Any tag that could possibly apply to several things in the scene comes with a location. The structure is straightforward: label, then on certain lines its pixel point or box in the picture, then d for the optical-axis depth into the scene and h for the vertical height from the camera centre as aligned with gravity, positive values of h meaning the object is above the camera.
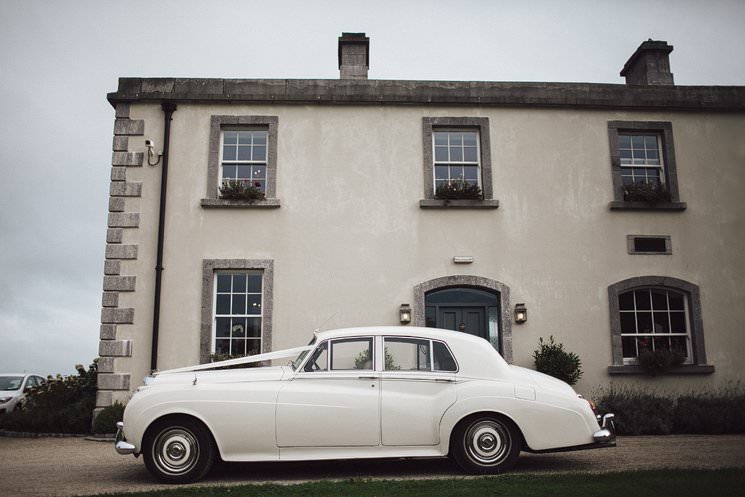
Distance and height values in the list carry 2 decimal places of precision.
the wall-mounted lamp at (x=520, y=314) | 12.15 +1.17
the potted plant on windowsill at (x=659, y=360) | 12.03 +0.31
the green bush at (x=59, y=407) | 11.88 -0.47
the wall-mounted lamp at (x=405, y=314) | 11.96 +1.17
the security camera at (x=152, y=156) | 12.66 +4.22
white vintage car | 6.96 -0.40
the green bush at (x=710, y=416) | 10.87 -0.63
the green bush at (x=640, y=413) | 10.80 -0.57
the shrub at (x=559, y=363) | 11.66 +0.26
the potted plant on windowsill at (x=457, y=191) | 12.61 +3.51
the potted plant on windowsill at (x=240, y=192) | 12.43 +3.47
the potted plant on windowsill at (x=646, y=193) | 12.76 +3.52
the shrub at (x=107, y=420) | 11.27 -0.66
